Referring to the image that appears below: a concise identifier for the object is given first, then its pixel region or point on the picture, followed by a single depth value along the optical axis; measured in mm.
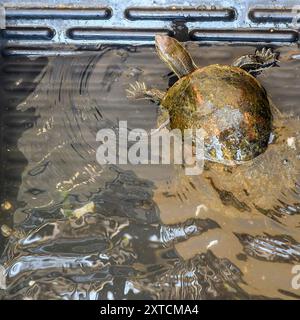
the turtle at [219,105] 2357
